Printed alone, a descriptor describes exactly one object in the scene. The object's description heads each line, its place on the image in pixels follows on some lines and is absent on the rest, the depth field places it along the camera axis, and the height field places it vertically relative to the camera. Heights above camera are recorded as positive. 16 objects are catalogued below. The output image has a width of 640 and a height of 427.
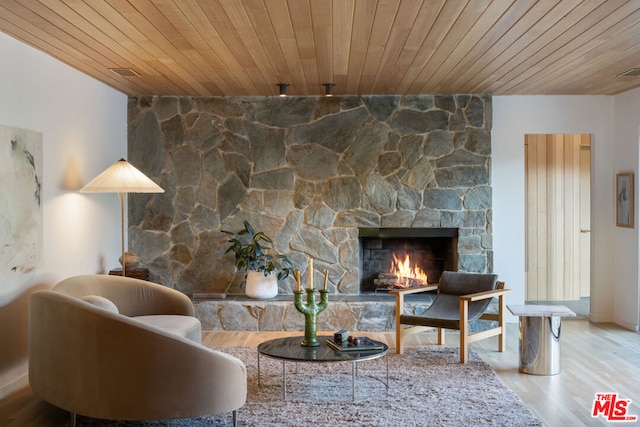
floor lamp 5.45 +0.27
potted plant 6.66 -0.53
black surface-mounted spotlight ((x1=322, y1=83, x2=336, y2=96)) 6.18 +1.20
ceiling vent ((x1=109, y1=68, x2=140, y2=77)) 5.54 +1.22
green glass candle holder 4.54 -0.66
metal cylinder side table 4.89 -0.92
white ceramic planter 6.68 -0.71
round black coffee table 4.16 -0.90
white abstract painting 4.43 +0.09
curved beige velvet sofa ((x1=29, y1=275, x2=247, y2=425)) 3.53 -0.84
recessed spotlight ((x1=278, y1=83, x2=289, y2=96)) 6.15 +1.19
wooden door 8.48 -0.03
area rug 3.89 -1.19
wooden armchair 5.26 -0.79
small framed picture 6.65 +0.16
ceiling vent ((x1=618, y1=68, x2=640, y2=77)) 5.57 +1.22
